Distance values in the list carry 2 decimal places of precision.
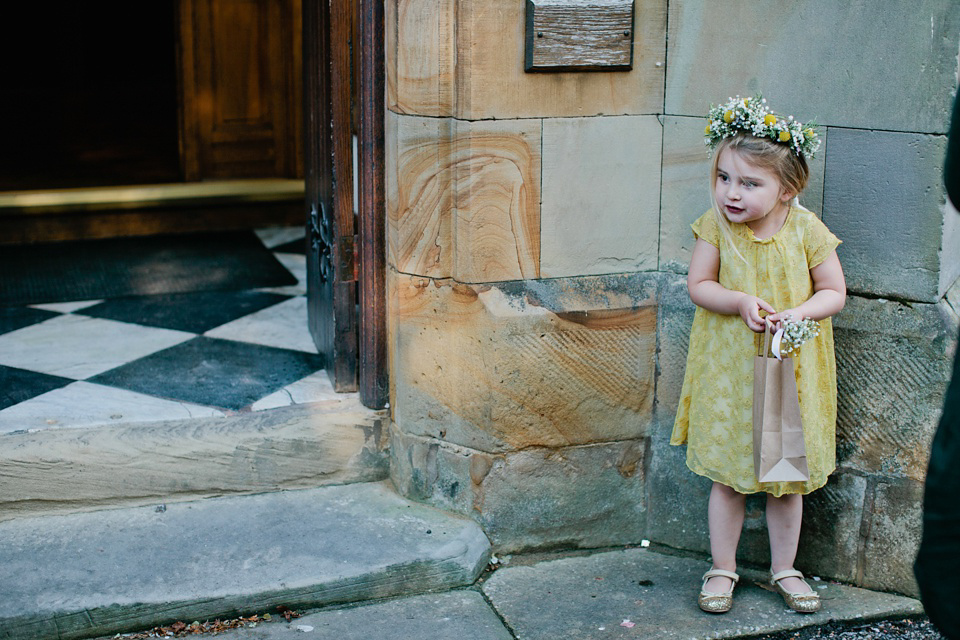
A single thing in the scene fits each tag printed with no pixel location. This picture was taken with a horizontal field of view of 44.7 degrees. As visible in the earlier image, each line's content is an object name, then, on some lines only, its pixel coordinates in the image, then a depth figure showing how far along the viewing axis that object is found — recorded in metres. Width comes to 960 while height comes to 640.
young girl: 2.67
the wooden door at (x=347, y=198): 3.19
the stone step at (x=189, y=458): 3.10
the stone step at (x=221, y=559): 2.78
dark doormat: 4.69
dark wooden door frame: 3.13
